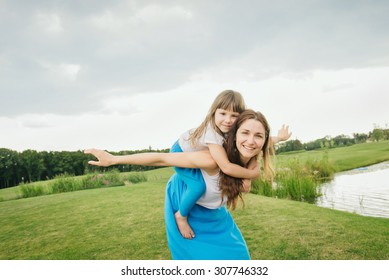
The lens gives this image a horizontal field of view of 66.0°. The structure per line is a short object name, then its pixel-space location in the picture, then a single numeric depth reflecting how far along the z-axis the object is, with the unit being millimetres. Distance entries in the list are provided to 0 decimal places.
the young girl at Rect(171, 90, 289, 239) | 1883
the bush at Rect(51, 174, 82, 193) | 9570
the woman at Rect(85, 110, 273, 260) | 1920
